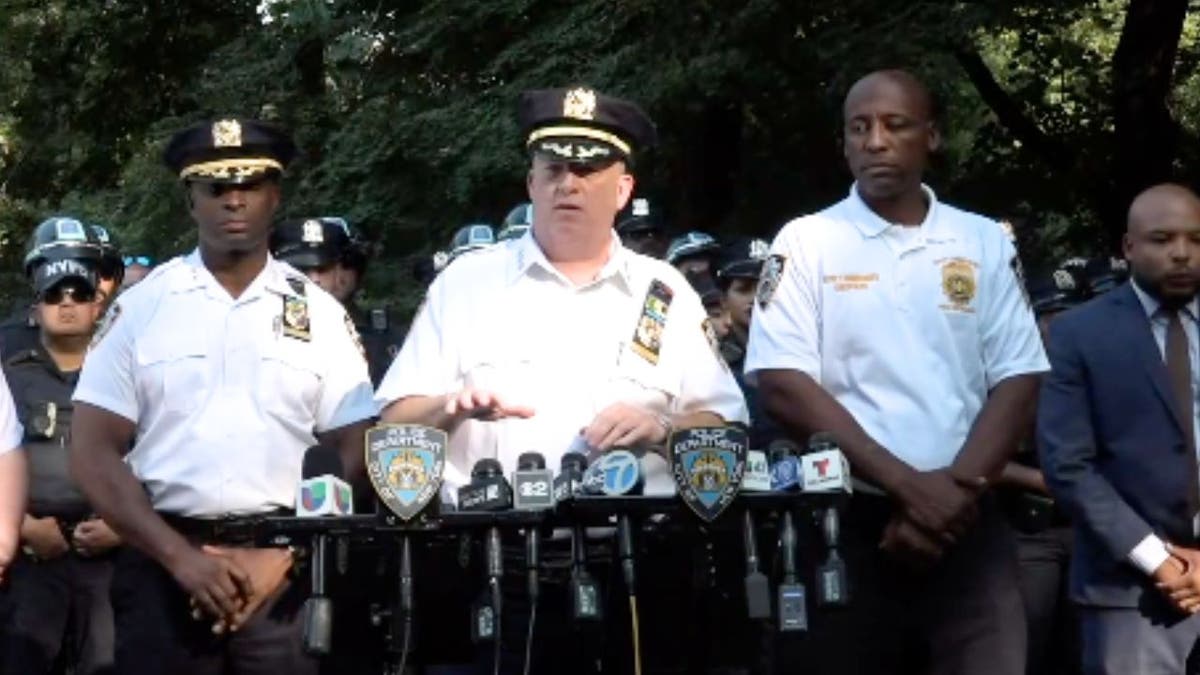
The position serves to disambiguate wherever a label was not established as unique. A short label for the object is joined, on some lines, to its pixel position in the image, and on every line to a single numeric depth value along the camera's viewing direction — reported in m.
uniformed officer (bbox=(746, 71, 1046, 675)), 6.41
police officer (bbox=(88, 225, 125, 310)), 10.55
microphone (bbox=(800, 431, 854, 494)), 5.89
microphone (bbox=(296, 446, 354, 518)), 5.90
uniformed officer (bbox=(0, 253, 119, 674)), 9.49
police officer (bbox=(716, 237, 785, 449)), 9.77
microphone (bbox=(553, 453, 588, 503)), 5.87
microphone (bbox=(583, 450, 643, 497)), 5.84
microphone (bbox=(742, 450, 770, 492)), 5.88
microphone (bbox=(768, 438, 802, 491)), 5.94
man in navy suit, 7.38
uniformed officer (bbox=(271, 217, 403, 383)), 10.84
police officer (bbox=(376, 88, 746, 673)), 6.49
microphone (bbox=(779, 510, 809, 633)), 5.81
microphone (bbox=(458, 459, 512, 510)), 5.80
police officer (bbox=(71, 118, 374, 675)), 6.82
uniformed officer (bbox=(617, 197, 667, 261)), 11.71
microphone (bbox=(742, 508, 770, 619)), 5.78
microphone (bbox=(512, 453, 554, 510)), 5.82
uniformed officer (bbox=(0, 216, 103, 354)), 10.40
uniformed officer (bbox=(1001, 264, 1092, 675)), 8.99
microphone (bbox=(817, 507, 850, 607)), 5.91
